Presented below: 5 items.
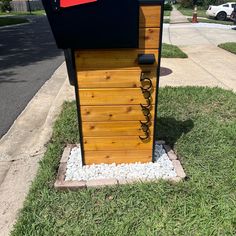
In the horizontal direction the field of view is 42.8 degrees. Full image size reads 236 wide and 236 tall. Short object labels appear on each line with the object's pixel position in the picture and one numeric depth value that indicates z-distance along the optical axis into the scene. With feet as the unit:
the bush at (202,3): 132.57
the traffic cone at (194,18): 69.50
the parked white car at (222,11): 85.51
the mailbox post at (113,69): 7.61
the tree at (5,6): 124.16
